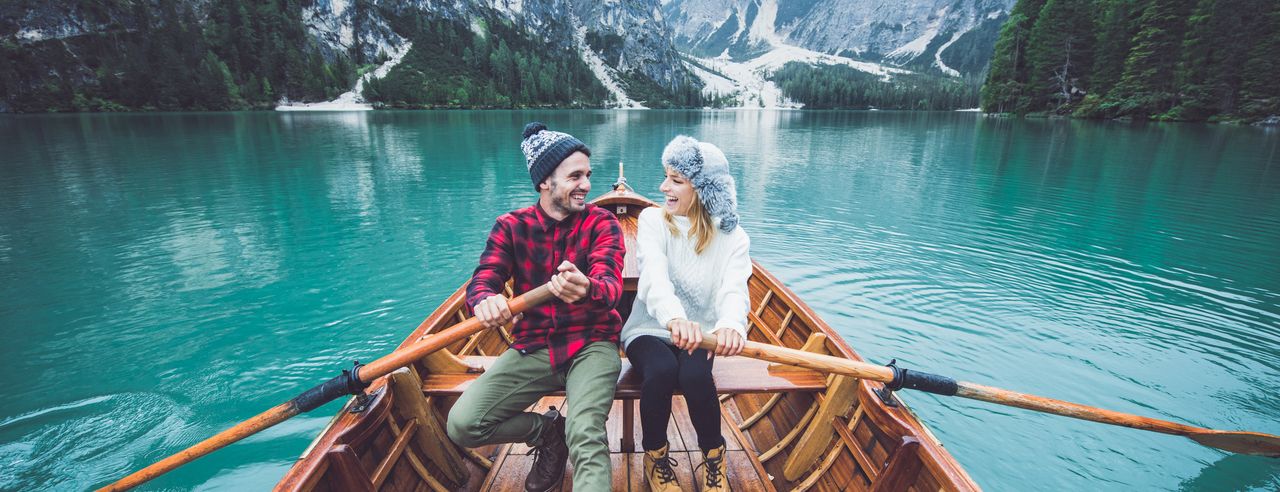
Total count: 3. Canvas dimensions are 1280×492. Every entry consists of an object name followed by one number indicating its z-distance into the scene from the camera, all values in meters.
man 2.82
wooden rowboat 2.65
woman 3.00
